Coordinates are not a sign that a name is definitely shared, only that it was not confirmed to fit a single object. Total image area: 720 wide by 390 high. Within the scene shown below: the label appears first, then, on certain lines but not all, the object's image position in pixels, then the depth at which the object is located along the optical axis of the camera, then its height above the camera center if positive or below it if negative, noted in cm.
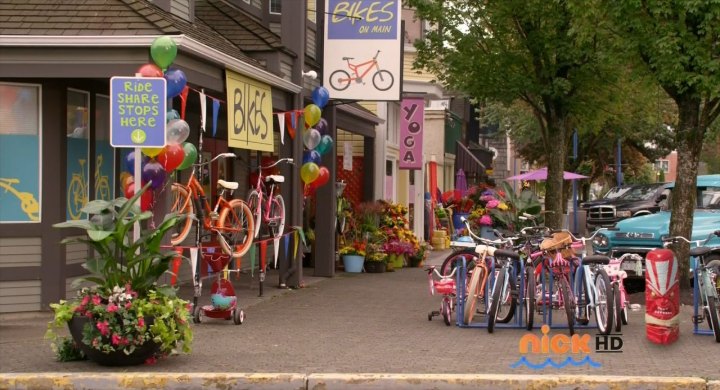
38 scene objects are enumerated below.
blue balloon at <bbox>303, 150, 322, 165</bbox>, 1544 +36
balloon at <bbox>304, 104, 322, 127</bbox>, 1487 +98
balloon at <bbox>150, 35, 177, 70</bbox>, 1018 +131
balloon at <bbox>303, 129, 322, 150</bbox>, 1528 +64
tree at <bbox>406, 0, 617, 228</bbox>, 1877 +240
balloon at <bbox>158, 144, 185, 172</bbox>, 1041 +23
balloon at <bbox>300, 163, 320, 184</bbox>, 1509 +11
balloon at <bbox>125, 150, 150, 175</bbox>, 1057 +18
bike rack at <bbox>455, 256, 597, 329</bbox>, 1104 -138
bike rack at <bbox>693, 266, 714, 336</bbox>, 1023 -133
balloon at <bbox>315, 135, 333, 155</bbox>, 1577 +55
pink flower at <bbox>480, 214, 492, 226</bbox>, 1947 -78
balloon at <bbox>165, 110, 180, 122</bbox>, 1056 +68
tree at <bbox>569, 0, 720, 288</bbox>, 1271 +170
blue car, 1506 -77
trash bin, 983 -112
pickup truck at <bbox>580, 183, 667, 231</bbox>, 2683 -66
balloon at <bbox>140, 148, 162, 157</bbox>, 1007 +28
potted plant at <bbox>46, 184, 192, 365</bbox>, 822 -105
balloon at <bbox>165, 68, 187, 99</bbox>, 1039 +102
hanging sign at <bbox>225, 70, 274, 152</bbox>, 1251 +87
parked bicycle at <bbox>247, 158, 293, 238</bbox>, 1342 -38
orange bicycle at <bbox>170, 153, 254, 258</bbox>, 1160 -45
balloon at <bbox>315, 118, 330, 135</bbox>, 1582 +85
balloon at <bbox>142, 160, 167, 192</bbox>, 1027 +5
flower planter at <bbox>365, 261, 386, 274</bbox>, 1933 -167
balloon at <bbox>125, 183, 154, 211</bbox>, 1062 -19
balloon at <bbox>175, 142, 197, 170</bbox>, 1095 +25
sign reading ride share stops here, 938 +63
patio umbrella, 3275 +17
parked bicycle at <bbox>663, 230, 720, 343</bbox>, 998 -109
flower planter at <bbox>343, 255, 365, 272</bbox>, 1908 -158
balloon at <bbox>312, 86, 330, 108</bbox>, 1533 +128
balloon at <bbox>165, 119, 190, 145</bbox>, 1040 +50
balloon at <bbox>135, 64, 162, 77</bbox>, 1007 +109
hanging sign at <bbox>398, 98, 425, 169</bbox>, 2369 +112
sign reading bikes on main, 1609 +211
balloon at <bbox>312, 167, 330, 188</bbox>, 1556 +2
